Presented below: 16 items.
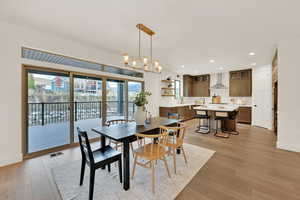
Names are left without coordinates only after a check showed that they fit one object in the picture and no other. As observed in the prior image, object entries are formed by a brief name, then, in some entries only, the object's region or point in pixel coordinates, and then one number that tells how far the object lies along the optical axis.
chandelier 2.53
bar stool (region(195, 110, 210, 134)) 4.69
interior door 5.28
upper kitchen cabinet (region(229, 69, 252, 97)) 6.32
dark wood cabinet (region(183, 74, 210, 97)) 7.74
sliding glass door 2.93
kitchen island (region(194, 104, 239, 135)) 4.85
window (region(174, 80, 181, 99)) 7.48
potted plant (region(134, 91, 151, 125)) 2.57
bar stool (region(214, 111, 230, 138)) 4.25
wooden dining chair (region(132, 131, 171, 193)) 1.88
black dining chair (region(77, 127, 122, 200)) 1.63
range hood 7.04
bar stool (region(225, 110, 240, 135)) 4.63
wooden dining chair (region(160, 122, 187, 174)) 2.17
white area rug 1.72
